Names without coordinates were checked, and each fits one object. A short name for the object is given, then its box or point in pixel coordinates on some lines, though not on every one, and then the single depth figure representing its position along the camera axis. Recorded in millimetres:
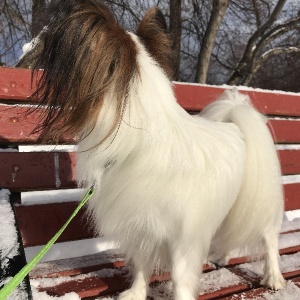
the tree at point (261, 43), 2852
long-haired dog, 330
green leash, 256
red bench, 474
